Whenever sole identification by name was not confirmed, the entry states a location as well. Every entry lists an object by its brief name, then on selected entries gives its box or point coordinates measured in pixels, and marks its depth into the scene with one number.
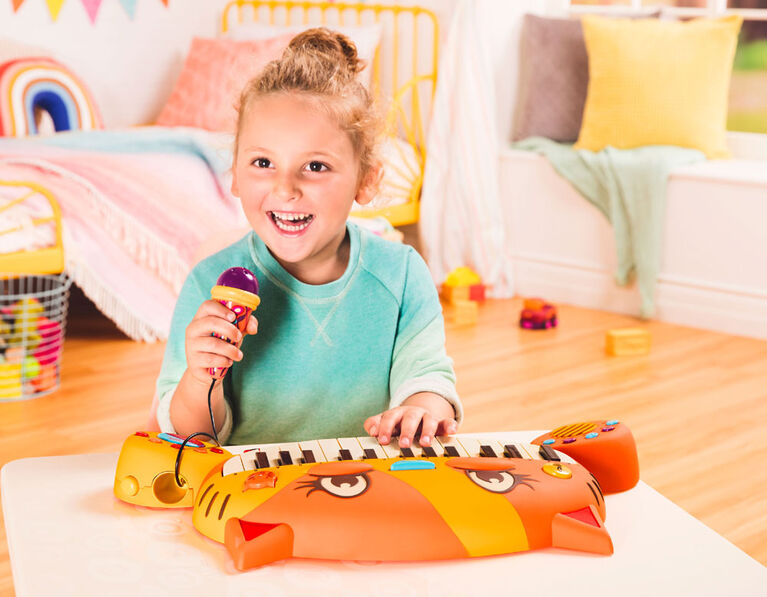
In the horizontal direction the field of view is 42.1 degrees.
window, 3.37
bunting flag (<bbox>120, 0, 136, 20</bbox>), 3.88
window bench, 2.94
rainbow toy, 3.38
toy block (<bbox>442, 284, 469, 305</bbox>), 3.23
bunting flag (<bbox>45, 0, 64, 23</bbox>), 3.67
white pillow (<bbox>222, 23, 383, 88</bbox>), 3.63
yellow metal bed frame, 3.50
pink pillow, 3.59
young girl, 0.99
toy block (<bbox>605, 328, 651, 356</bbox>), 2.72
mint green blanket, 3.03
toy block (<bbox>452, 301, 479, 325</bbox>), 3.03
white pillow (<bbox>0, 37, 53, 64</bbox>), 3.50
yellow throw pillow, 3.13
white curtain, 3.38
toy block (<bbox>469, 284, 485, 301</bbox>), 3.34
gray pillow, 3.40
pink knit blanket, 2.66
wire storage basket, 2.33
